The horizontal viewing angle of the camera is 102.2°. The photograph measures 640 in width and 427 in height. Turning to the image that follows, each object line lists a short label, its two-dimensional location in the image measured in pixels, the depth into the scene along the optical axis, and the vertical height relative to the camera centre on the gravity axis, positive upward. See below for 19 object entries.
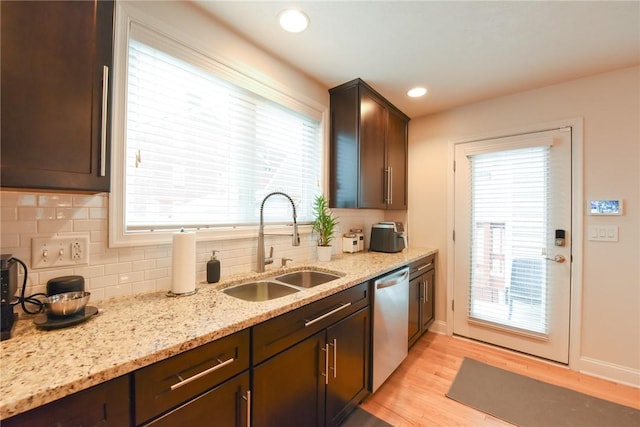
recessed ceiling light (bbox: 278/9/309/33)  1.51 +1.18
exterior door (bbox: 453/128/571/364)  2.27 -0.24
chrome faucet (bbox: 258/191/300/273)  1.77 -0.20
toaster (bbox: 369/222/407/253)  2.64 -0.24
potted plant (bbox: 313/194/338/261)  2.22 -0.13
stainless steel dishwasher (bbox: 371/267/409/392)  1.81 -0.82
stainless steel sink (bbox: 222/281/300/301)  1.62 -0.50
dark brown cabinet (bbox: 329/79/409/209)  2.33 +0.64
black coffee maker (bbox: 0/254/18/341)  0.82 -0.29
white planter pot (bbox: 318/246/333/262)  2.21 -0.33
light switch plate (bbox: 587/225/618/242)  2.06 -0.12
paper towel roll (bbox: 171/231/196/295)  1.28 -0.25
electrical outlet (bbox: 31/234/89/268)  1.03 -0.17
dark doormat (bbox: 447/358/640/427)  1.68 -1.31
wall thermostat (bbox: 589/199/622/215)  2.04 +0.09
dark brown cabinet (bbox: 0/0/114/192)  0.77 +0.38
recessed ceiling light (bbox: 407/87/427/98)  2.42 +1.19
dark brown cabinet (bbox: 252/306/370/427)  1.12 -0.84
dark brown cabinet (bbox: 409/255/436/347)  2.41 -0.81
